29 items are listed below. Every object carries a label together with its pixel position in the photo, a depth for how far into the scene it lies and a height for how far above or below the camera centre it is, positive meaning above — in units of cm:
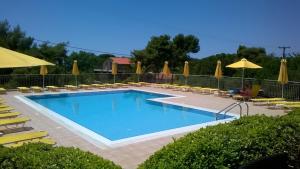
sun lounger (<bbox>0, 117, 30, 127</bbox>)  675 -130
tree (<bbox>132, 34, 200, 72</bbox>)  2903 +279
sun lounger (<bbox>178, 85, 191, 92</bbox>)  1586 -69
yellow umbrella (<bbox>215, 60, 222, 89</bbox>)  1405 +40
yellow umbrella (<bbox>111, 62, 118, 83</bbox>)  1752 +55
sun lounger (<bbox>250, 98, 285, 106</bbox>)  1122 -106
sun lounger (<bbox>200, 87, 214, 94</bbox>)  1446 -75
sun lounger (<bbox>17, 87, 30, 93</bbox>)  1412 -80
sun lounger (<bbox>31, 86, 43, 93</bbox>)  1417 -78
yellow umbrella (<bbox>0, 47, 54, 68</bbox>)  419 +29
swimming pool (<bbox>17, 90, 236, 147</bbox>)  889 -161
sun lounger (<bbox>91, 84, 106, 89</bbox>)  1643 -65
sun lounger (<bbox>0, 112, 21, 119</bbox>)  748 -123
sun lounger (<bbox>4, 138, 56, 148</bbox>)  544 -148
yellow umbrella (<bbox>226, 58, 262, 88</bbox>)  1288 +71
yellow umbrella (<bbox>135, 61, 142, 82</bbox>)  1797 +62
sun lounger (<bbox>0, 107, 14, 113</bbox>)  815 -115
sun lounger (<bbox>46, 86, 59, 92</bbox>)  1502 -76
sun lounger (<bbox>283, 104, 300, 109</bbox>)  991 -109
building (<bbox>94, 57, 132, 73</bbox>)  4963 +268
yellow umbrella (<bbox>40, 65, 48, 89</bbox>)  1456 +34
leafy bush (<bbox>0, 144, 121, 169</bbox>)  252 -89
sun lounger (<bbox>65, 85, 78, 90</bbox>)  1552 -70
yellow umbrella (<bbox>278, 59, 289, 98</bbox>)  1140 +22
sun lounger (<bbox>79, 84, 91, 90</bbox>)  1625 -68
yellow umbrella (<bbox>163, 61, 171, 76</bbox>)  1696 +47
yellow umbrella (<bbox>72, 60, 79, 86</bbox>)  1593 +40
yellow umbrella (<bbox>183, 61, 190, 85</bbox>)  1583 +43
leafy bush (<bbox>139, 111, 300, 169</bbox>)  305 -92
